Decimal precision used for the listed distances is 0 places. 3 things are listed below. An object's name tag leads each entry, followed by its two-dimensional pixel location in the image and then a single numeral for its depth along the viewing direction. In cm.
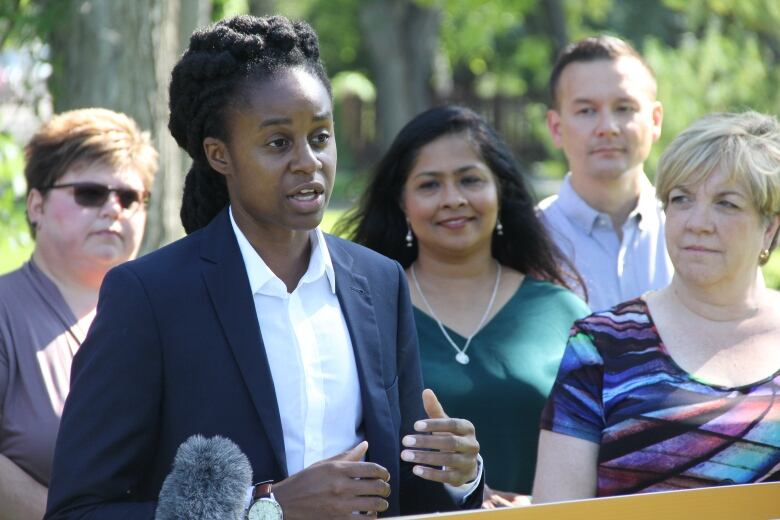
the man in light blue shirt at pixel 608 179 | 948
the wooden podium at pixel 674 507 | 466
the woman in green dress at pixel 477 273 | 777
